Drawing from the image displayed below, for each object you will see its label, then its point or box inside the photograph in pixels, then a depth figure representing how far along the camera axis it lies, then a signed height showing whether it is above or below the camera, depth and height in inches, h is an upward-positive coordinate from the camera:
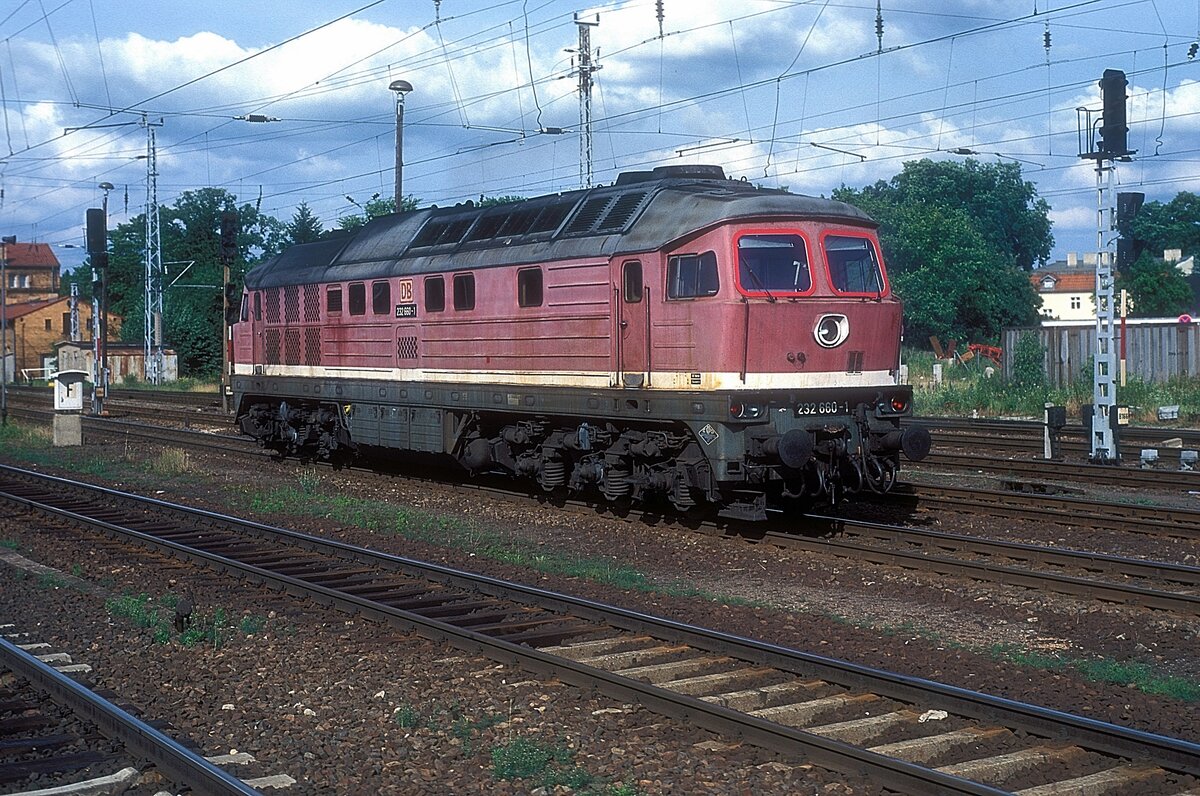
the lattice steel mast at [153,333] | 2160.4 +110.9
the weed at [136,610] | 390.6 -73.3
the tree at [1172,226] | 4133.9 +511.8
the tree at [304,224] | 3436.0 +465.4
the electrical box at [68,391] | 1072.8 +0.0
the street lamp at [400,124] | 1230.3 +275.2
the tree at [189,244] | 3553.2 +448.0
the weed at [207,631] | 365.4 -74.8
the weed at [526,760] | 251.0 -79.2
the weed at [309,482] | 743.7 -59.3
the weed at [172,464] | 864.9 -54.0
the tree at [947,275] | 2541.8 +225.3
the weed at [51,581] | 462.0 -73.1
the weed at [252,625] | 381.4 -75.2
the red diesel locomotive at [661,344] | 526.3 +18.8
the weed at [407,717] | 284.4 -78.2
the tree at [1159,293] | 3009.4 +206.9
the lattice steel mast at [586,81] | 1226.6 +317.8
